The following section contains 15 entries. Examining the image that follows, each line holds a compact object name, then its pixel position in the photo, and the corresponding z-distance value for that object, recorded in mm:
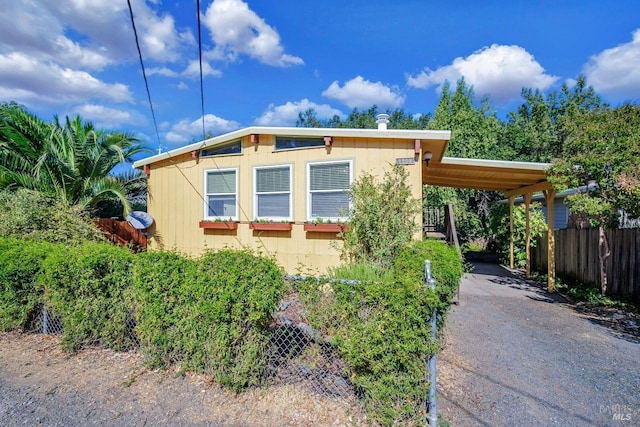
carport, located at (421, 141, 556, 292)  6688
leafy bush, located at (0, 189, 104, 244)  5961
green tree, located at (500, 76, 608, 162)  20078
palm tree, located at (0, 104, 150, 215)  8430
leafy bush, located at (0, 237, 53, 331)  3963
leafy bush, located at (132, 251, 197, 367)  3041
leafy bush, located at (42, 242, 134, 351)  3482
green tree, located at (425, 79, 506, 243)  14734
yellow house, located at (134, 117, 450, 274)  6133
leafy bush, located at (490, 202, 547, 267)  10714
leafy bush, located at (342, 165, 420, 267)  5016
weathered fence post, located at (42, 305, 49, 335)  4242
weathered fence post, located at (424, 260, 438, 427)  2428
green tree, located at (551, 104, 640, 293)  5465
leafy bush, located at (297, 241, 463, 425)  2381
